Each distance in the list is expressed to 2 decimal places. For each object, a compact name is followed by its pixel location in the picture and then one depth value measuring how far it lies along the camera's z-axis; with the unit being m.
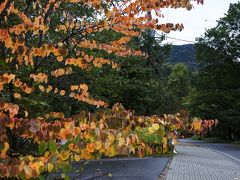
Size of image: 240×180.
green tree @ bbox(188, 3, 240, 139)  54.41
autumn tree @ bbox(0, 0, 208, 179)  2.87
